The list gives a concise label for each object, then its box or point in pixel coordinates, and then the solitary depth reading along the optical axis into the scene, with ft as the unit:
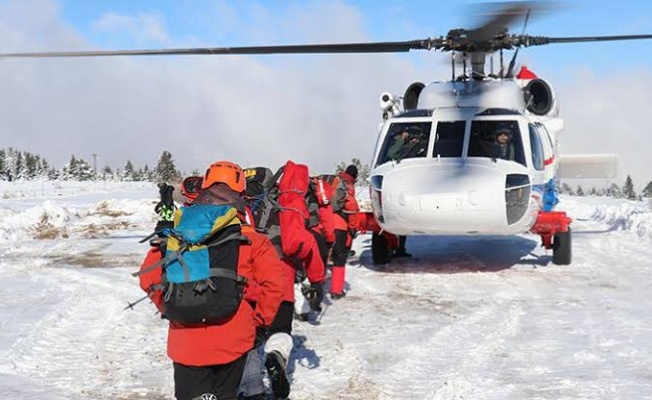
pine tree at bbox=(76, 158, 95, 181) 295.48
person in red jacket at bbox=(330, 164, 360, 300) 25.88
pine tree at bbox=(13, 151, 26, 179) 289.35
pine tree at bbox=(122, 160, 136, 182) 325.21
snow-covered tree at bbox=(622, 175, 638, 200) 265.67
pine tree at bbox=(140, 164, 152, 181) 319.88
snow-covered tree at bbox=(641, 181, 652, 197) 227.40
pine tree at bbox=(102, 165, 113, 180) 315.49
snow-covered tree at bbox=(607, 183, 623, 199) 233.55
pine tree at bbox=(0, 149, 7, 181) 249.16
